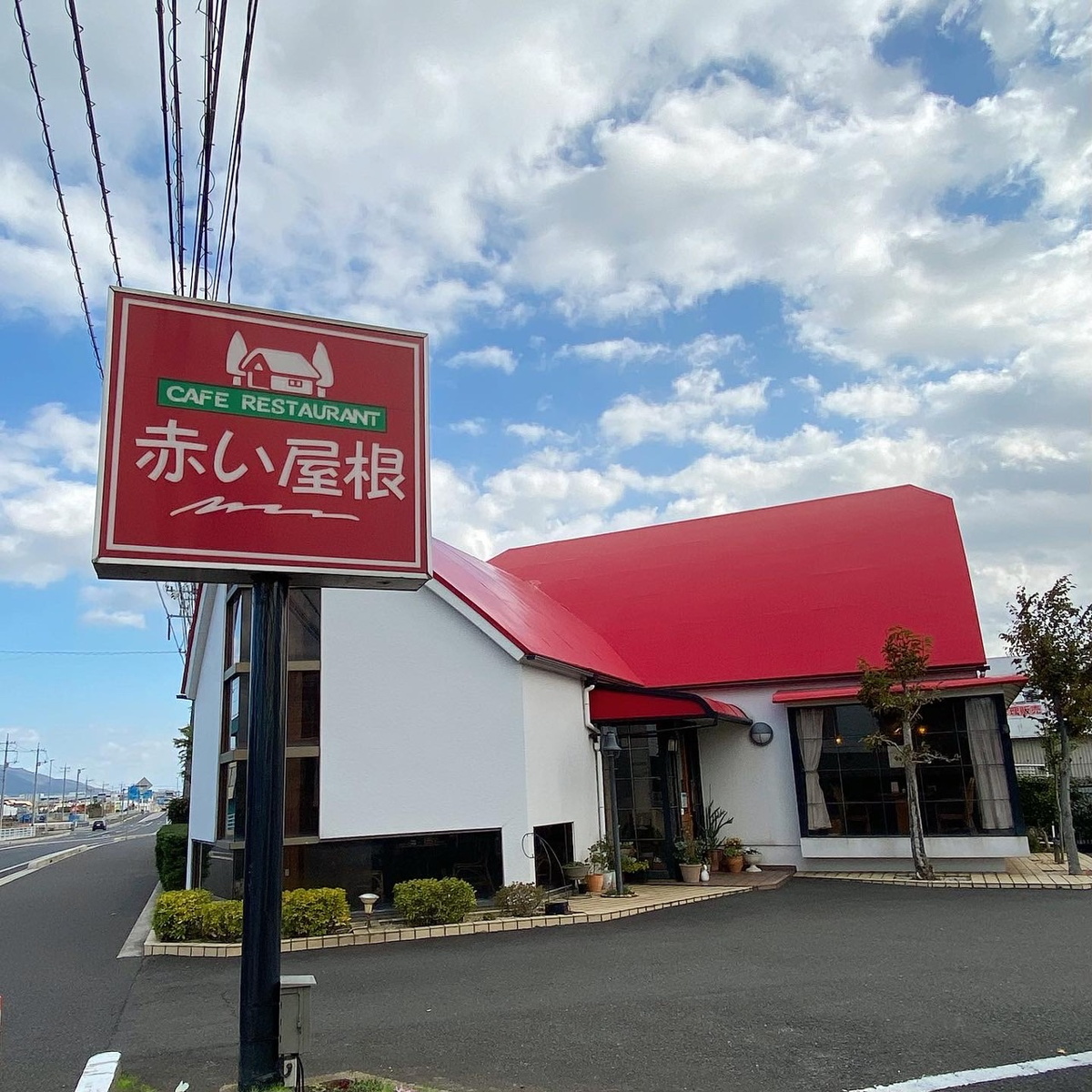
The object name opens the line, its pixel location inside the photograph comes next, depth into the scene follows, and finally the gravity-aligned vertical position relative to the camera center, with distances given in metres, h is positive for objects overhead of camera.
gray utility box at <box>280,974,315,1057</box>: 5.14 -1.32
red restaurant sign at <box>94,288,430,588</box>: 5.63 +2.17
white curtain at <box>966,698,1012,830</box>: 14.69 -0.20
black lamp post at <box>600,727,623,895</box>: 13.16 -0.02
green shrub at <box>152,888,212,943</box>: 10.98 -1.60
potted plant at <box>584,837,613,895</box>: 13.81 -1.45
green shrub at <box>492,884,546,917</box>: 11.80 -1.64
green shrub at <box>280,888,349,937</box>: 10.81 -1.55
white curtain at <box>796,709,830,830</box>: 15.98 +0.02
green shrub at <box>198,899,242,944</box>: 10.85 -1.64
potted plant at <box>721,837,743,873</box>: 16.00 -1.60
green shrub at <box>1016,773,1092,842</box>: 17.55 -1.11
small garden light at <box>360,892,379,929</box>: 11.31 -1.52
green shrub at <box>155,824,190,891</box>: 17.11 -1.37
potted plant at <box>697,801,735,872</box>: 16.14 -1.16
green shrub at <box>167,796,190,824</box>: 26.14 -0.67
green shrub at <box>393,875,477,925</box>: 11.34 -1.56
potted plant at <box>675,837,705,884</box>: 14.88 -1.54
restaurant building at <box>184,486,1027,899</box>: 12.64 +0.93
